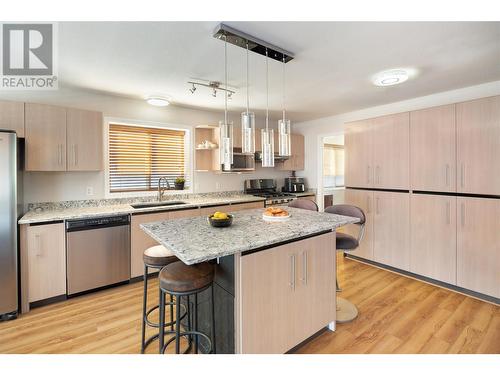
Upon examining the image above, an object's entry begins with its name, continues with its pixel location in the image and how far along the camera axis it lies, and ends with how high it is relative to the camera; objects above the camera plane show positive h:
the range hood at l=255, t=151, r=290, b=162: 4.58 +0.49
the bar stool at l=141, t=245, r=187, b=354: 1.94 -0.61
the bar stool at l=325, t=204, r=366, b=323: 2.30 -0.63
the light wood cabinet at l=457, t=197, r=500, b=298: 2.55 -0.67
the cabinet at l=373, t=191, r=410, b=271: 3.24 -0.63
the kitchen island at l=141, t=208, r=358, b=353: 1.52 -0.64
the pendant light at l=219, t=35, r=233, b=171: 1.77 +0.28
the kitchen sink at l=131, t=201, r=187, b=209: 3.47 -0.30
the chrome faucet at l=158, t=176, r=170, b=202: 3.73 -0.08
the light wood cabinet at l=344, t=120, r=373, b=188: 3.59 +0.43
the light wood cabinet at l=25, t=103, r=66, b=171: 2.65 +0.50
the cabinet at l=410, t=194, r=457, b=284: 2.85 -0.66
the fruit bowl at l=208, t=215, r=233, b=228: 1.90 -0.30
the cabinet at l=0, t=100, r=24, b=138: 2.53 +0.69
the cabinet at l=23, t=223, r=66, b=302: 2.48 -0.79
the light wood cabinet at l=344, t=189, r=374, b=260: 3.60 -0.55
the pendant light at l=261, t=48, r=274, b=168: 1.97 +0.28
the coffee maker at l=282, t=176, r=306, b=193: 5.08 -0.05
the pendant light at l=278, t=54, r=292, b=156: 1.95 +0.37
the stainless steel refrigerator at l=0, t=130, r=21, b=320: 2.26 -0.37
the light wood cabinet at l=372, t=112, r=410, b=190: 3.21 +0.42
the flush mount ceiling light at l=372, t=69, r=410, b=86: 2.54 +1.11
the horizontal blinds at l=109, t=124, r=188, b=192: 3.51 +0.40
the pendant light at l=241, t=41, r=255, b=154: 1.81 +0.38
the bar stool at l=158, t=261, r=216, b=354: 1.52 -0.62
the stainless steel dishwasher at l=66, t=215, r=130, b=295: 2.68 -0.78
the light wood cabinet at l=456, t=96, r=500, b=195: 2.52 +0.38
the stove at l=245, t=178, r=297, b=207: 4.38 -0.18
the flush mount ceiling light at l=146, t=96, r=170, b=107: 3.25 +1.10
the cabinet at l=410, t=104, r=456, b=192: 2.82 +0.40
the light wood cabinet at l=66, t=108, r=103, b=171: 2.89 +0.52
